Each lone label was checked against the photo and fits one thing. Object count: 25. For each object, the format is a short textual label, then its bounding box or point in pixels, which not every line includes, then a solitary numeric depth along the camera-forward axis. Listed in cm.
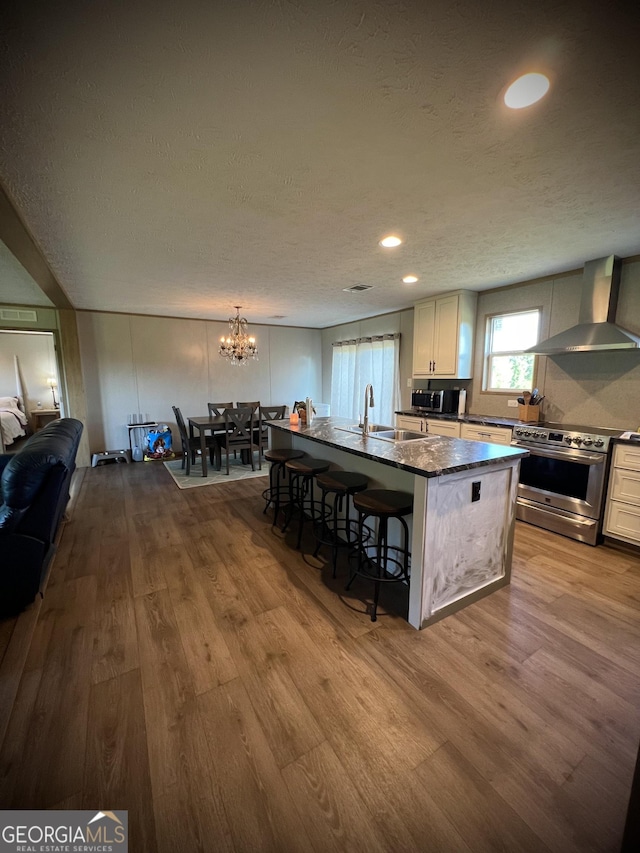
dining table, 478
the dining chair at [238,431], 504
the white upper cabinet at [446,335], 423
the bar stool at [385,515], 199
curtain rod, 553
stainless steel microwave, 450
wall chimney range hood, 295
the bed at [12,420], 638
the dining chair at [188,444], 495
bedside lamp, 834
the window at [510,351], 386
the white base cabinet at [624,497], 267
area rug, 470
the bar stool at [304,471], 278
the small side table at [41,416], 805
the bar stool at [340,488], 238
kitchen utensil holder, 363
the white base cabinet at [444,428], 401
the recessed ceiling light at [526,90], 120
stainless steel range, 283
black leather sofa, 197
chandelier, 507
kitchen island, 188
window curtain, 565
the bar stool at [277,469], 318
